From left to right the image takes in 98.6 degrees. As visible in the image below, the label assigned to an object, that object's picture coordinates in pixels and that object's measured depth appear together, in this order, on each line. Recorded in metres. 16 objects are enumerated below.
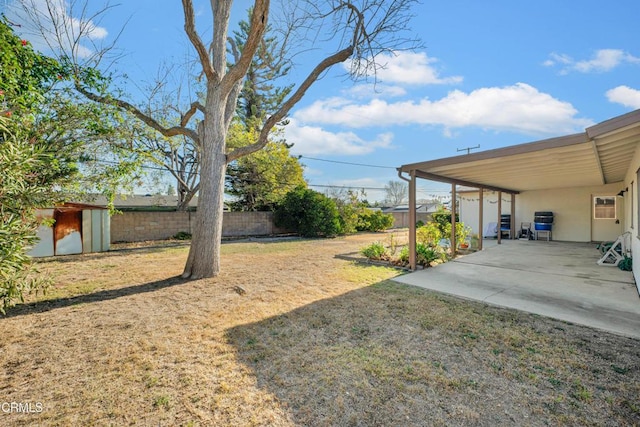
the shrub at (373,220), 16.19
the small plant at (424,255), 6.43
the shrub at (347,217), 14.78
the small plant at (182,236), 12.14
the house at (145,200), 20.66
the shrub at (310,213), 13.31
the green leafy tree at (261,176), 14.17
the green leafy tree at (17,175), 1.99
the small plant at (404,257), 6.54
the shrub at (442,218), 9.35
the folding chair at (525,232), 11.59
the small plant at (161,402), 1.84
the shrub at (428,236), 7.52
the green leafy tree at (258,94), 17.72
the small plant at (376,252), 7.13
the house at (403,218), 21.50
